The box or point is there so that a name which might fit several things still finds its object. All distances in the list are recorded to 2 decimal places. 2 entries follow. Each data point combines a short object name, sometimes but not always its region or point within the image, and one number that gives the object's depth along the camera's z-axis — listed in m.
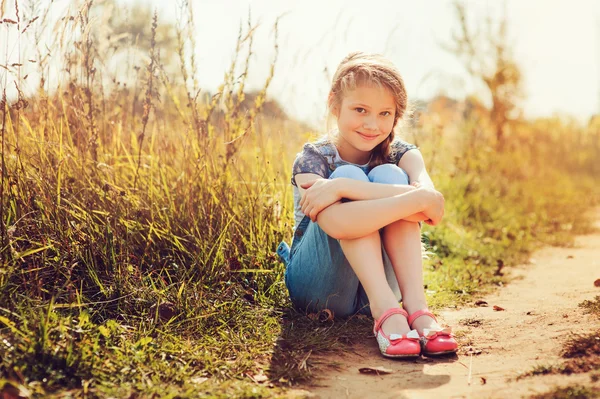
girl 2.29
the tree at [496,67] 8.12
